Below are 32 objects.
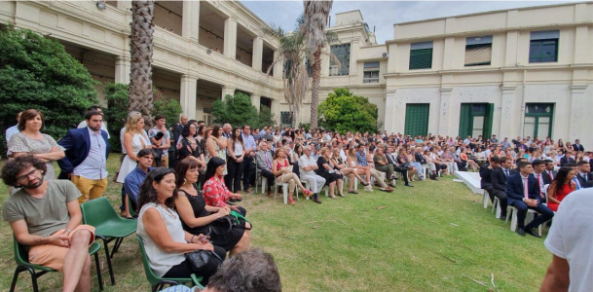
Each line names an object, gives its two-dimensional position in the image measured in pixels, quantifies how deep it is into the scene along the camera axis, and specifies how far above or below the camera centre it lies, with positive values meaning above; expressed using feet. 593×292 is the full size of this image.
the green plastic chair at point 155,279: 6.75 -3.95
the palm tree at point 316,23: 49.73 +22.69
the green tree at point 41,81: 23.12 +4.05
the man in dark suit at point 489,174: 20.19 -2.39
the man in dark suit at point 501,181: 18.33 -2.60
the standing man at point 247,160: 22.73 -2.32
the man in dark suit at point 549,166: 20.01 -1.28
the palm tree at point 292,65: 61.21 +17.78
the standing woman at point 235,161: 20.97 -2.24
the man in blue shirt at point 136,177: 10.87 -2.11
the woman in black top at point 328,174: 22.40 -3.13
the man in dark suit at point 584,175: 18.86 -1.91
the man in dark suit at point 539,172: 17.19 -1.55
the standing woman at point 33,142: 9.86 -0.76
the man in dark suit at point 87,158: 11.39 -1.45
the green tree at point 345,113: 65.67 +6.71
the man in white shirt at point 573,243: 3.66 -1.41
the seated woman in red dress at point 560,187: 15.33 -2.24
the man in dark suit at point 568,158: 31.36 -0.90
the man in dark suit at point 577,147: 44.95 +0.74
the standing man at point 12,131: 11.09 -0.40
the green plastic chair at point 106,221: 9.16 -3.74
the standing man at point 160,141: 17.58 -0.83
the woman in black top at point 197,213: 8.75 -3.05
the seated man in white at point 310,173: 20.94 -3.15
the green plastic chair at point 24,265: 6.83 -3.83
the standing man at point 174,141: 20.23 -1.02
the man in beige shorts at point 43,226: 6.89 -2.99
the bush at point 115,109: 34.04 +2.46
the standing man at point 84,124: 12.24 +0.07
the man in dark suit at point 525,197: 15.61 -3.16
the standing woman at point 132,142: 13.47 -0.75
